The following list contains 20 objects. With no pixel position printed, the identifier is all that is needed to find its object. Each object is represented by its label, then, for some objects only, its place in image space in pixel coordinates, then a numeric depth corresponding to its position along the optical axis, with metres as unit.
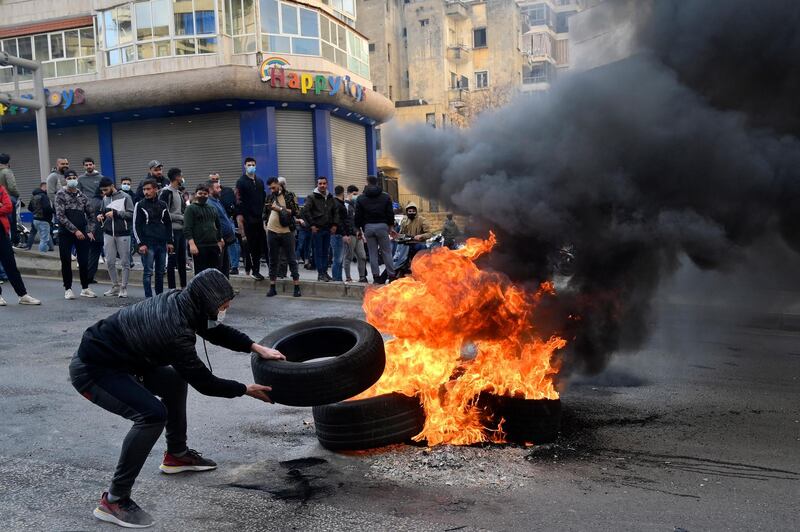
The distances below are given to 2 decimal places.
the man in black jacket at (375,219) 11.81
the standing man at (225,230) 12.84
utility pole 20.00
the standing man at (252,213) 12.89
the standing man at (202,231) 10.83
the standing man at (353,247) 13.25
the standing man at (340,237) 13.16
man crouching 3.98
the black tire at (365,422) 4.84
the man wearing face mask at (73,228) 11.10
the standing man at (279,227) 12.02
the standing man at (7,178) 13.51
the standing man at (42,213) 15.59
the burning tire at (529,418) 4.95
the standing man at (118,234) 11.34
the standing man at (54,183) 13.54
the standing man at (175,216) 11.54
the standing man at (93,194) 12.57
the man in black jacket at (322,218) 12.90
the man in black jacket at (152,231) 10.84
